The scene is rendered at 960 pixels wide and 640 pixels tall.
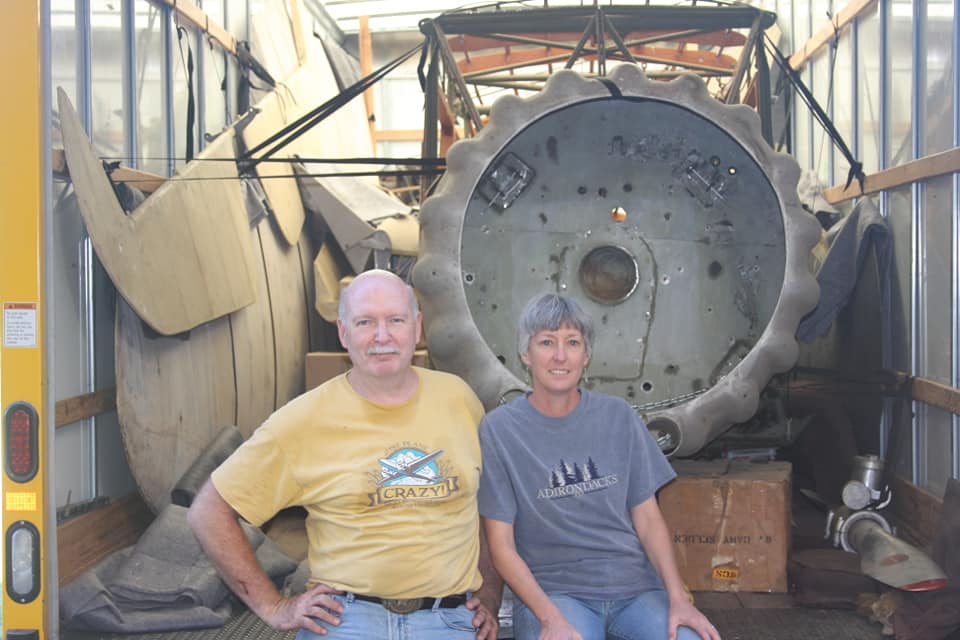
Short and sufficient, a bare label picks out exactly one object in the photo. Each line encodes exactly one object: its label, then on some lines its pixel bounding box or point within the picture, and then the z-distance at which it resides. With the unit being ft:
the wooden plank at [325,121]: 22.34
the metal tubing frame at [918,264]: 14.47
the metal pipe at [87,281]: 12.90
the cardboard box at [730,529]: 12.41
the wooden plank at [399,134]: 33.04
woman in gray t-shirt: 8.32
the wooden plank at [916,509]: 13.41
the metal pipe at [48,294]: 8.94
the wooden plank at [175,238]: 11.51
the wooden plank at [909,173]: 13.16
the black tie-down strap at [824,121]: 15.06
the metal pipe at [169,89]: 16.53
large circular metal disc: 15.19
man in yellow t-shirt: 7.54
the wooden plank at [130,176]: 11.66
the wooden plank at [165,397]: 12.98
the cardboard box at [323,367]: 16.87
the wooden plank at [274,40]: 21.61
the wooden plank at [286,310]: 19.30
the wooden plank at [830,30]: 17.63
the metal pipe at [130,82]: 14.75
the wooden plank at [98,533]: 11.84
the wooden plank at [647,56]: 23.84
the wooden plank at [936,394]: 13.04
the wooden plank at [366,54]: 30.94
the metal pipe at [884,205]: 15.76
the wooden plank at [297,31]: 24.52
